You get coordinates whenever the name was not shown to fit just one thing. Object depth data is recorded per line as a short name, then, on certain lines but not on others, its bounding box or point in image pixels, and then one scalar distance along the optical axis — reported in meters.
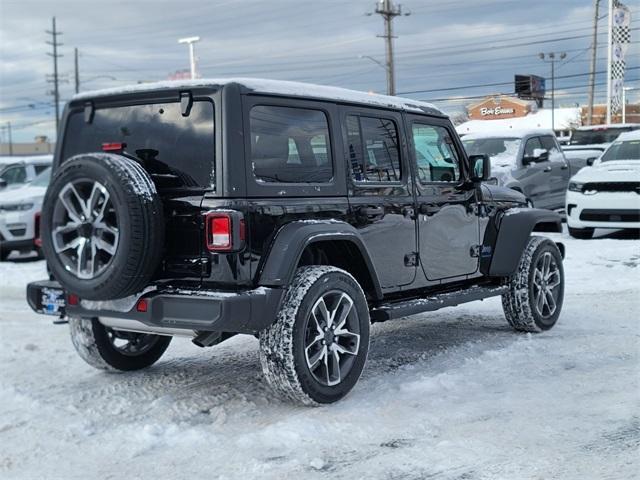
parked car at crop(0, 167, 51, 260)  13.13
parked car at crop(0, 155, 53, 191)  15.03
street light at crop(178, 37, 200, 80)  39.28
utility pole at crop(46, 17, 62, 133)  58.47
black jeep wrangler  4.43
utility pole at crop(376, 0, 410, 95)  38.50
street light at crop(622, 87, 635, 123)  41.86
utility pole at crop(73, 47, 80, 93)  58.75
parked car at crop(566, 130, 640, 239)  12.16
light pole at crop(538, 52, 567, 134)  32.65
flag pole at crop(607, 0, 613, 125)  35.81
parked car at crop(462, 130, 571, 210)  13.60
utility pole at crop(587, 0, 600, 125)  43.94
